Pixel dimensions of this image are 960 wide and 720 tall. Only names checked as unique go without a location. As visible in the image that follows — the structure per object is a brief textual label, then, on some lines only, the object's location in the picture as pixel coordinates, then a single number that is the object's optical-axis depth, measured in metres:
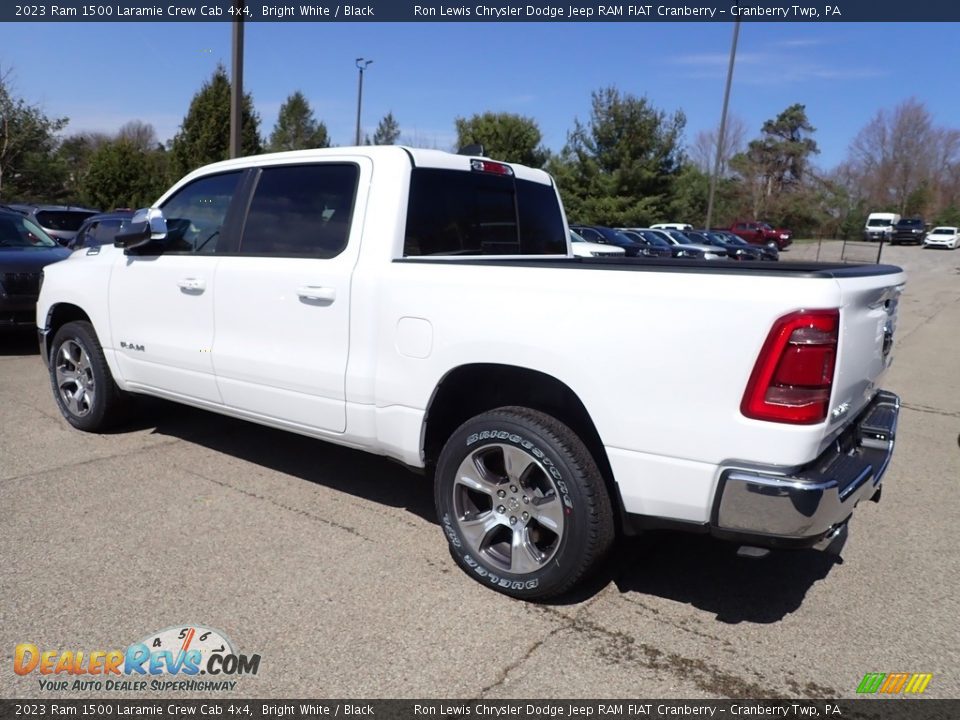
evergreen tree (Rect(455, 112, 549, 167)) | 41.19
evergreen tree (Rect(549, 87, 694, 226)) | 40.56
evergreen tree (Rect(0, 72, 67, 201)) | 30.23
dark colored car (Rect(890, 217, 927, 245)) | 50.94
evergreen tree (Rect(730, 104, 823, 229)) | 58.44
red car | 42.22
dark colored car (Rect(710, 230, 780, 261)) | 29.22
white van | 51.81
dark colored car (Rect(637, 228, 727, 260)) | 23.86
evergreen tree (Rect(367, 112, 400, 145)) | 63.97
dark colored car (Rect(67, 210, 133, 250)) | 11.21
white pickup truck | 2.63
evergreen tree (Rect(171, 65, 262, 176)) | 27.20
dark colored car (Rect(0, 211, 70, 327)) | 8.17
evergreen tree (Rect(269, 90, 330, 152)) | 57.16
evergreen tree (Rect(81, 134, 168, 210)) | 31.02
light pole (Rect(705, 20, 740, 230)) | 31.50
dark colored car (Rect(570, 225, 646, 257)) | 23.58
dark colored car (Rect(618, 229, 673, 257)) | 21.93
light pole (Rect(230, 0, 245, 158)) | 12.63
